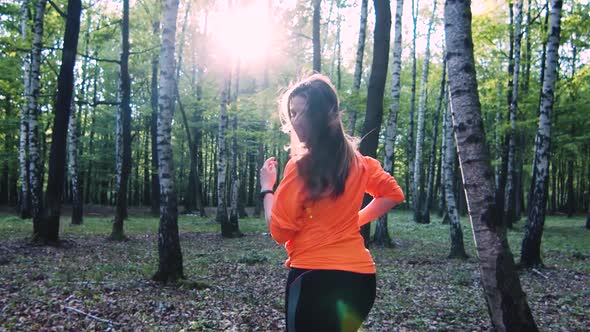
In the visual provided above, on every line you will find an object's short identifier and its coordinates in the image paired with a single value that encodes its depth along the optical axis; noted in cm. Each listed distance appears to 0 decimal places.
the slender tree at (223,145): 1661
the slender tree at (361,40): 1619
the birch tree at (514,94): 1708
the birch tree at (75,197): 1929
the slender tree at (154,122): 2302
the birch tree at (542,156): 988
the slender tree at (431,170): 2436
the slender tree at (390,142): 1399
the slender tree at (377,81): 1213
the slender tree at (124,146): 1401
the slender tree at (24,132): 1917
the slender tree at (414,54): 2592
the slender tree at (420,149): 2530
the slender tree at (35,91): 1320
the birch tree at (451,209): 1250
